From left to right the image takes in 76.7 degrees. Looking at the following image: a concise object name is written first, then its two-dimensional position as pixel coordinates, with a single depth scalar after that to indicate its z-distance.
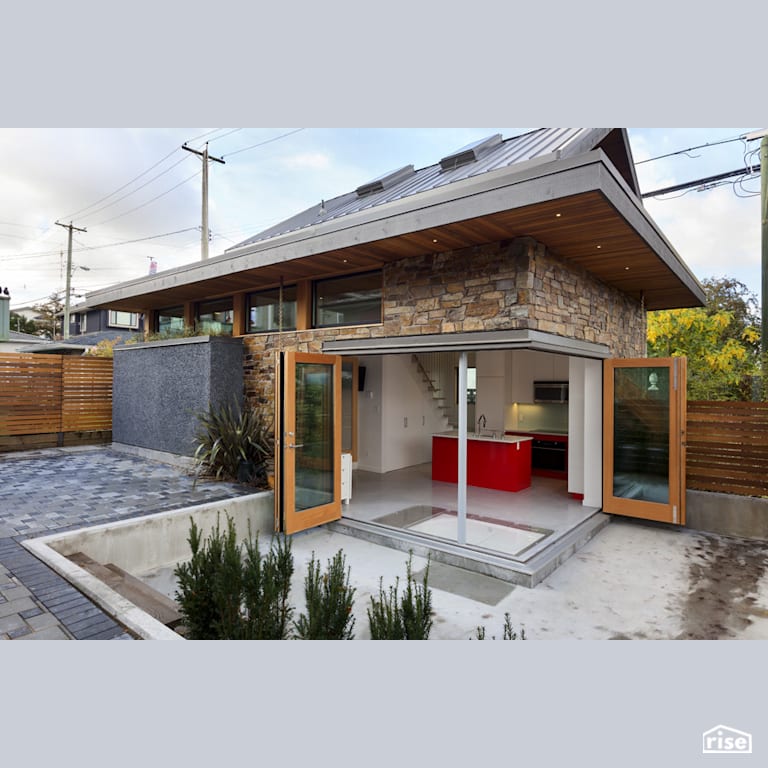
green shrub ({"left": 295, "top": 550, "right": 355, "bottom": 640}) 2.82
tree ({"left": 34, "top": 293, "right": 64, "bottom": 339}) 30.52
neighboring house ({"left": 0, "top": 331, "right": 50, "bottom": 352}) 15.60
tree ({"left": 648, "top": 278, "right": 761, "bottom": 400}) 7.93
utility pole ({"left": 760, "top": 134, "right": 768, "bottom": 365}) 8.57
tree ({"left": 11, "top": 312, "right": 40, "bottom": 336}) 29.05
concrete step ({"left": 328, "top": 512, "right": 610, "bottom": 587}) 4.63
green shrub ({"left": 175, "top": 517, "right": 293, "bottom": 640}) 2.80
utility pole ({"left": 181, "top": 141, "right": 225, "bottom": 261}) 16.56
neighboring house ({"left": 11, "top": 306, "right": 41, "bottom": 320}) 31.67
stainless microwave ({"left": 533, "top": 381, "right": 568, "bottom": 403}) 9.55
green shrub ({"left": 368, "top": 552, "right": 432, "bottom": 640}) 2.77
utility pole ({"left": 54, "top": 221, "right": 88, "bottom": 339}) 24.78
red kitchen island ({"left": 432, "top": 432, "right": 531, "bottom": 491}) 7.73
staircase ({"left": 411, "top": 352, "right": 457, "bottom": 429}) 10.12
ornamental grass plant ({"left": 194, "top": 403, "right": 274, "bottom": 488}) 6.87
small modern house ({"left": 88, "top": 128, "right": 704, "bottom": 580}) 4.77
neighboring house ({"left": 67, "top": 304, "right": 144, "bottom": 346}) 23.19
